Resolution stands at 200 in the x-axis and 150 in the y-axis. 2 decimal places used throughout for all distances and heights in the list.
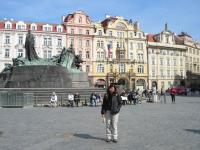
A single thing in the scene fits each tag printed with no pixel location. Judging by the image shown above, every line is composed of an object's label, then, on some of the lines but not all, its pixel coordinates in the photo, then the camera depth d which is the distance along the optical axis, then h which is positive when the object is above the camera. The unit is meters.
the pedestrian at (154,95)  19.59 -0.73
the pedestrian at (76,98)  14.19 -0.68
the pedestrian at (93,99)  14.30 -0.75
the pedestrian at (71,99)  13.91 -0.73
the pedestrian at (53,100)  13.67 -0.76
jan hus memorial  15.03 +0.89
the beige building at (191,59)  55.84 +6.66
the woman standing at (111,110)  5.35 -0.54
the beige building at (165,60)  50.57 +5.82
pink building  44.64 +10.18
